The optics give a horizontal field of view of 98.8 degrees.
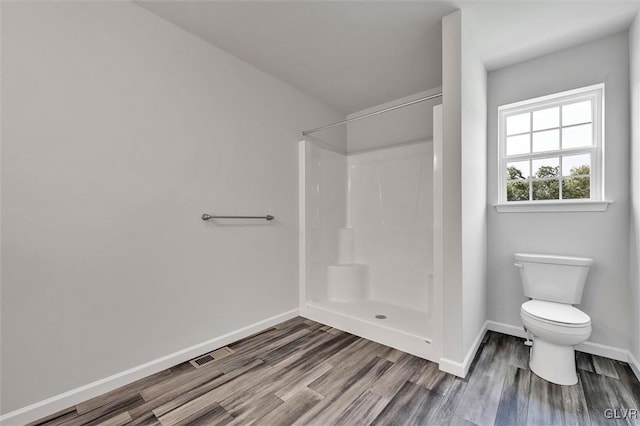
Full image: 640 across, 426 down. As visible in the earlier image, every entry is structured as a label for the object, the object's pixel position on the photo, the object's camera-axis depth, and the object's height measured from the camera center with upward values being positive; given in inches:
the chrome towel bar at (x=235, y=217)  79.3 -1.5
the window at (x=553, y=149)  81.3 +19.9
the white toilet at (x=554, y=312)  64.9 -25.8
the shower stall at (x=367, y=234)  107.7 -9.7
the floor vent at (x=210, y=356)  74.3 -40.8
